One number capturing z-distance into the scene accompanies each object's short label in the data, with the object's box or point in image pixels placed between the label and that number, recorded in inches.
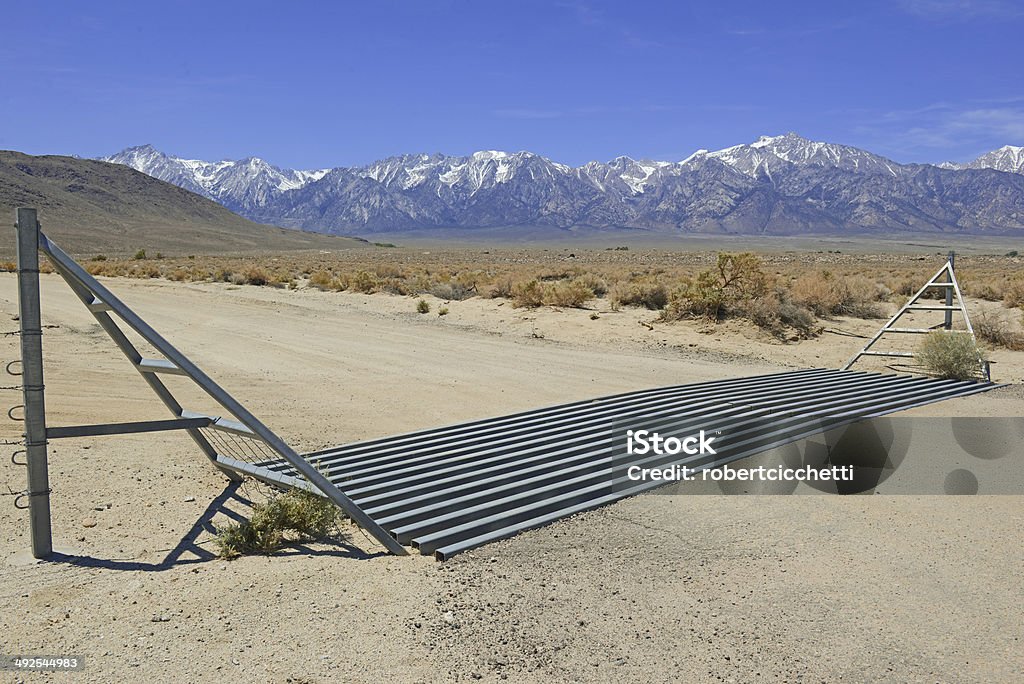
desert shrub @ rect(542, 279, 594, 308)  801.6
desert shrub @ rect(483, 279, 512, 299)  893.2
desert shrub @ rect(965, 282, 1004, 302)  907.4
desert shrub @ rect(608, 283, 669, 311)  806.5
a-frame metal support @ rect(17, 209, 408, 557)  180.7
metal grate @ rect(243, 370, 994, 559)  215.5
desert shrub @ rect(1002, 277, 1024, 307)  817.3
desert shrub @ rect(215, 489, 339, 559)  192.9
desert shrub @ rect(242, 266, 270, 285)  1243.2
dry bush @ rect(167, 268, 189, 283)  1345.8
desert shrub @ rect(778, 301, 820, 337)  659.4
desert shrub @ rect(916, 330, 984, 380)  462.6
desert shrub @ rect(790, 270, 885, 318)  745.6
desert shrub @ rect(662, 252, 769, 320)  688.4
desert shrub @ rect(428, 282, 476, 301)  956.6
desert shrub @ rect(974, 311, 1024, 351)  594.2
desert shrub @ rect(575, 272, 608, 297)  962.1
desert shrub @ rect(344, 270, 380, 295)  1070.1
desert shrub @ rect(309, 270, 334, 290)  1167.0
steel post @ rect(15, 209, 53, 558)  179.5
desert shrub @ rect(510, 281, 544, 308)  801.6
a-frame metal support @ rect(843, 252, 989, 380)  467.5
